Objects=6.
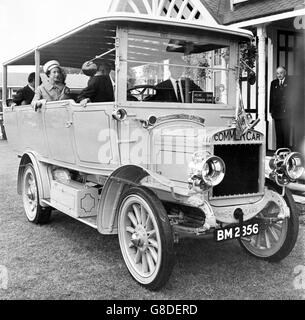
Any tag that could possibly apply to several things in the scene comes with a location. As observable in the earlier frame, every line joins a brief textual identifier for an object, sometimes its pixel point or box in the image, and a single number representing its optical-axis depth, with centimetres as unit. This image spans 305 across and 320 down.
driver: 475
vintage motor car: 388
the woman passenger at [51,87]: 598
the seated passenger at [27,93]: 697
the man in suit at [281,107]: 909
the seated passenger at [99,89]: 486
